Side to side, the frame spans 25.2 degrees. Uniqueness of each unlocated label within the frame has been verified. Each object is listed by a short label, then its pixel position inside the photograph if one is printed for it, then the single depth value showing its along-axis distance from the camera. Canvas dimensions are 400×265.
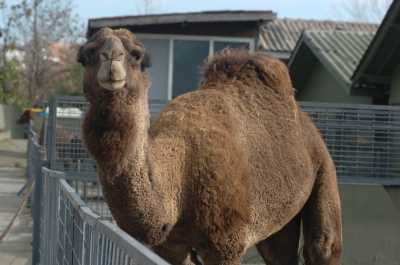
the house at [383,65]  14.51
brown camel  5.48
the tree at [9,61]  48.47
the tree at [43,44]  53.19
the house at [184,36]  20.11
